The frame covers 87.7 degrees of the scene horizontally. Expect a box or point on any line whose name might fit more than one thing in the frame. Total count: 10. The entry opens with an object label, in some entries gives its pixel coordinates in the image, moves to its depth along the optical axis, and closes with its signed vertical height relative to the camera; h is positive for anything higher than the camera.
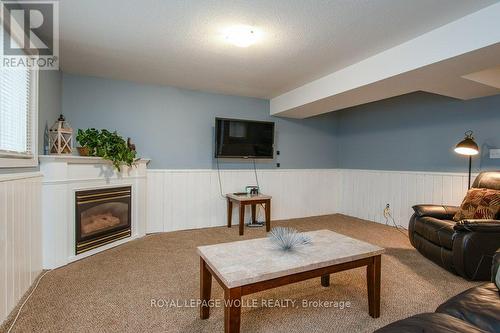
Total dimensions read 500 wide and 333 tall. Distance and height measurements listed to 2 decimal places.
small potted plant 2.95 +0.20
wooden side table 3.72 -0.59
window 1.79 +0.33
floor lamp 2.95 +0.20
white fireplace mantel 2.49 -0.34
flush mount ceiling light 2.16 +1.09
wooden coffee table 1.35 -0.60
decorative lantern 2.67 +0.23
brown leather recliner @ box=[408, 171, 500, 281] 2.26 -0.71
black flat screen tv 4.04 +0.37
